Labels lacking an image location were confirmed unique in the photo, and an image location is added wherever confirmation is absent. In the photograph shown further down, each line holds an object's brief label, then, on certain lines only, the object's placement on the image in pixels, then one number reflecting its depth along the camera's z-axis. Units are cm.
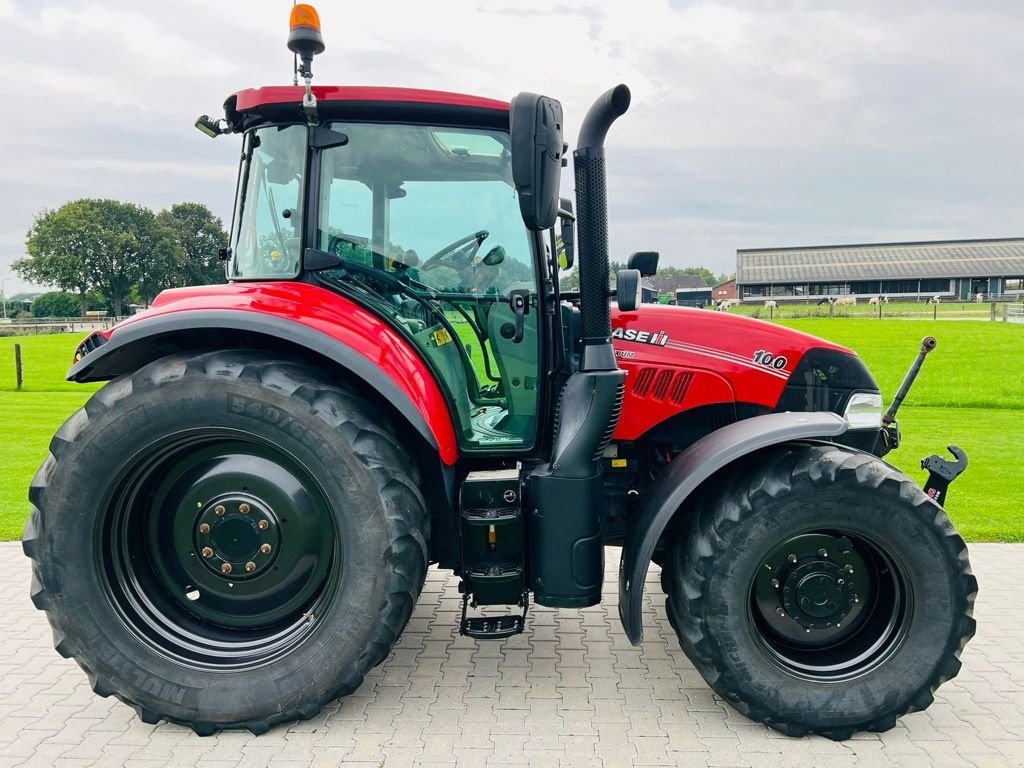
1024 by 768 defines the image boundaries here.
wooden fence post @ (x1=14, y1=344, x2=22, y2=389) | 1608
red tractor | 278
